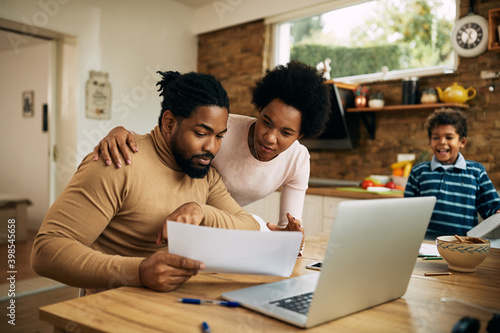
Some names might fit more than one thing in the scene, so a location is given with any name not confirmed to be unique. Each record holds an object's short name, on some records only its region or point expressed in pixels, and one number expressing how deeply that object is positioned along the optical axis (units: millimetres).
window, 3338
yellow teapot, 3047
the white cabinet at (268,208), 3715
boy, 2396
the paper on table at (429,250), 1418
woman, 1517
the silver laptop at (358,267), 736
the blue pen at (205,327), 709
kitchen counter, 2990
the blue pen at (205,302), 841
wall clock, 3010
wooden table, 746
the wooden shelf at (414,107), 3072
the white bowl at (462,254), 1180
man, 988
